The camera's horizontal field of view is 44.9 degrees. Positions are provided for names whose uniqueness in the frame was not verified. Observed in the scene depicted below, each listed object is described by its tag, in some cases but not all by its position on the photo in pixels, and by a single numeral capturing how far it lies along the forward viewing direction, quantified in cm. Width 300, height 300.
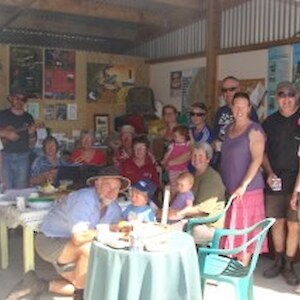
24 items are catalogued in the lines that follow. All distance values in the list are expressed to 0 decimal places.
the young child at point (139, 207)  242
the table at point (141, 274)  180
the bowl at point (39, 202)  267
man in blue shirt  225
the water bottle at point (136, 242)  184
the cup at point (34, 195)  281
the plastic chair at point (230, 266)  215
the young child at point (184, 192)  265
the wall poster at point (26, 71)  494
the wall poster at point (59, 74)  512
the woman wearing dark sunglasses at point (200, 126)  329
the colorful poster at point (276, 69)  390
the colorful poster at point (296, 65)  382
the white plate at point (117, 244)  187
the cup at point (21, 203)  265
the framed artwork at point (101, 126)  539
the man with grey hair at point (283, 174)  276
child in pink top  327
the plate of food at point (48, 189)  297
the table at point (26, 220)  255
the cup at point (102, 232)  193
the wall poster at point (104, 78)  536
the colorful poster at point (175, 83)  522
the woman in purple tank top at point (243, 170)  264
